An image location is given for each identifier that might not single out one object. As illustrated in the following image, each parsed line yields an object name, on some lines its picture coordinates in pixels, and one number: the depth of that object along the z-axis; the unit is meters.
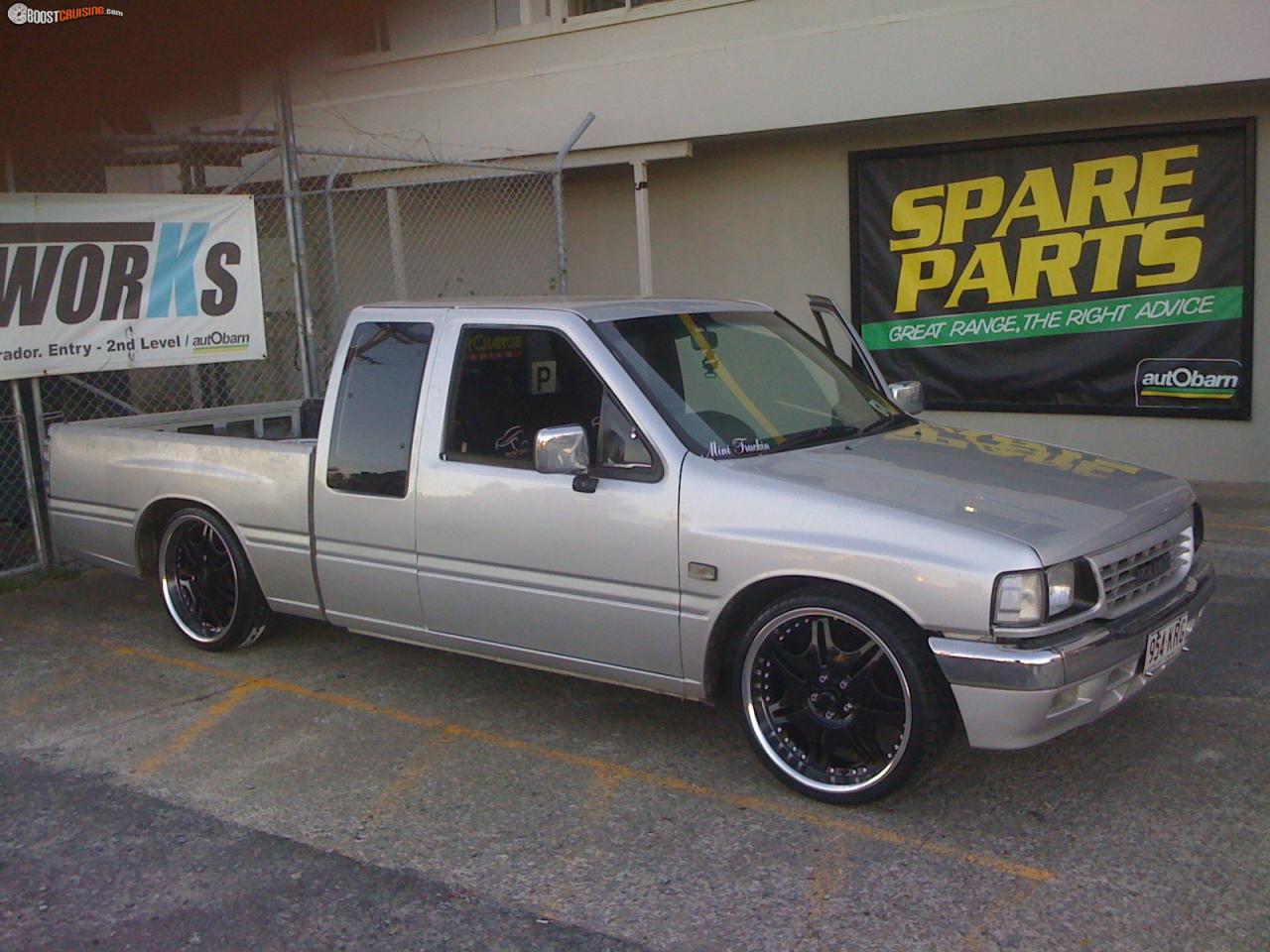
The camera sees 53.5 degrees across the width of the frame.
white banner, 7.74
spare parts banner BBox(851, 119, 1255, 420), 9.50
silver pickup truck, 4.04
